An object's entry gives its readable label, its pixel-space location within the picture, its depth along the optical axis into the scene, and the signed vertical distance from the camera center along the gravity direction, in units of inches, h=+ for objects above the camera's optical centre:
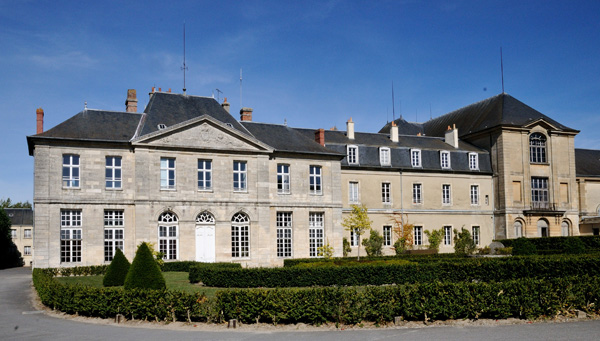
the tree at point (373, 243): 1372.9 -75.6
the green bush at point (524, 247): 1240.2 -83.8
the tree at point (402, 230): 1429.6 -46.6
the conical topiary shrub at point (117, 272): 767.1 -73.3
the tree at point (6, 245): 2031.4 -94.7
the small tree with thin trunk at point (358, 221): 1243.8 -17.9
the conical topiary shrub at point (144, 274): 616.7 -62.2
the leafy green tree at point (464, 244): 1420.4 -84.7
